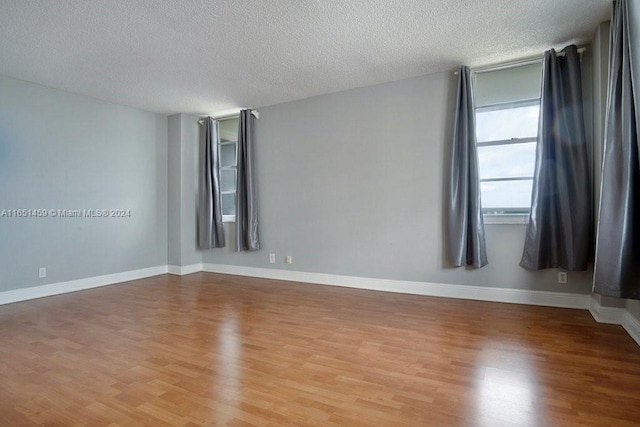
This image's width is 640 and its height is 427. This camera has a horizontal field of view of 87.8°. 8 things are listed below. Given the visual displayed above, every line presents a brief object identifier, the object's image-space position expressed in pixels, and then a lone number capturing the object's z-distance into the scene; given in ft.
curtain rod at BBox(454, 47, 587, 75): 11.19
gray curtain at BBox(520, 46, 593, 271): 10.34
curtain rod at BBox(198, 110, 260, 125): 17.01
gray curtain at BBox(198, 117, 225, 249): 18.04
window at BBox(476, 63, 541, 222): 11.49
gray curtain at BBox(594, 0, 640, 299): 7.51
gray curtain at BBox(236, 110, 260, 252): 16.66
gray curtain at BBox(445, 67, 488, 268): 11.79
